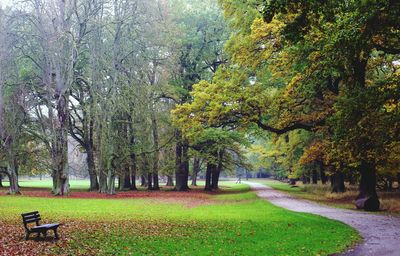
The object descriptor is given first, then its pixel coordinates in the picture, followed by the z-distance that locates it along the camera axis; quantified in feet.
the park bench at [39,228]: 37.86
